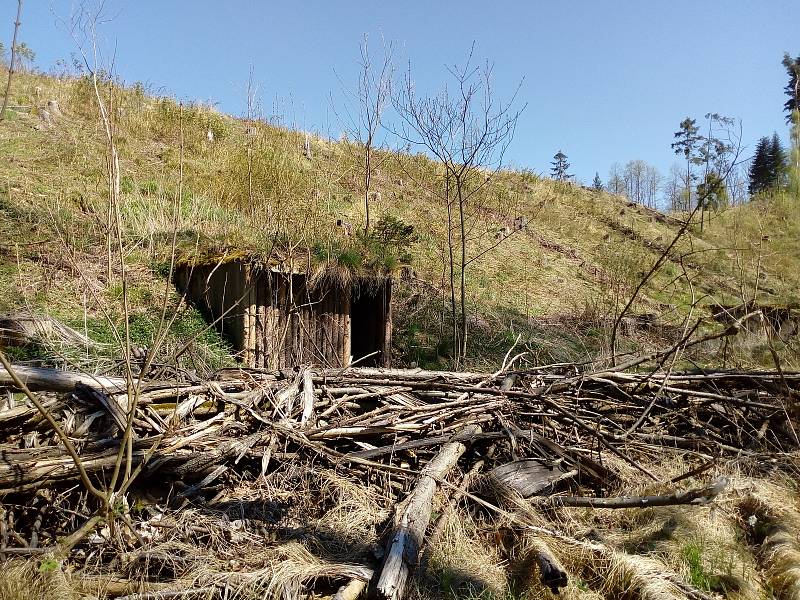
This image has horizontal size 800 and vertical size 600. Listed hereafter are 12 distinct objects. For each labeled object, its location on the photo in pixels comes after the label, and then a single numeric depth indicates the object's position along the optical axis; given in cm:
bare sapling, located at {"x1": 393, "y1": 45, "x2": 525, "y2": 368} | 875
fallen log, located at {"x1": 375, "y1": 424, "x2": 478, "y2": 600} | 236
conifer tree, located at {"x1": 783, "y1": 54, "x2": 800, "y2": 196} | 1995
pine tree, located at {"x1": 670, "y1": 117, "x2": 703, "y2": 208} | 3392
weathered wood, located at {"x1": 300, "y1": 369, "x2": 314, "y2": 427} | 370
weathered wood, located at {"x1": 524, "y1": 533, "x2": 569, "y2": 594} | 255
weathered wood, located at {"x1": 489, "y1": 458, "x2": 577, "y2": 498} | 345
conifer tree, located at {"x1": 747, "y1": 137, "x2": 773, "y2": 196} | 3901
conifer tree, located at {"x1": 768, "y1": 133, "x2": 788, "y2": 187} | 2279
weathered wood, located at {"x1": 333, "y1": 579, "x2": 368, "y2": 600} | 232
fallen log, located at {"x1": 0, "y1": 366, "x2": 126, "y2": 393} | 320
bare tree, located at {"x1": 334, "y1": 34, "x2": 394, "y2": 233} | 1227
